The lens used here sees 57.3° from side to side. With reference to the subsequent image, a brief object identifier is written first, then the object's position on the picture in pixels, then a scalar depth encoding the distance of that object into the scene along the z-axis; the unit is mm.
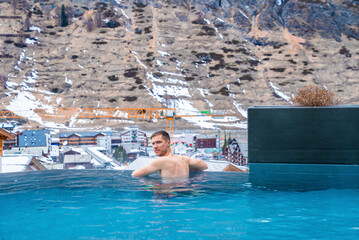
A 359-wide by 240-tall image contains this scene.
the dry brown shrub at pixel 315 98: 5438
